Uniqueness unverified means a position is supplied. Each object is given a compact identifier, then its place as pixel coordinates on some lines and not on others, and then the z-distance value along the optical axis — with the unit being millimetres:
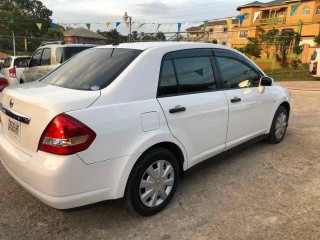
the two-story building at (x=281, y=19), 34969
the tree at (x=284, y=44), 26219
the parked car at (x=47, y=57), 8109
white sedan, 2387
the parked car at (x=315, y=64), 14969
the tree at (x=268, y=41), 27122
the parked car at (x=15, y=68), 11173
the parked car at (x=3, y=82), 5596
